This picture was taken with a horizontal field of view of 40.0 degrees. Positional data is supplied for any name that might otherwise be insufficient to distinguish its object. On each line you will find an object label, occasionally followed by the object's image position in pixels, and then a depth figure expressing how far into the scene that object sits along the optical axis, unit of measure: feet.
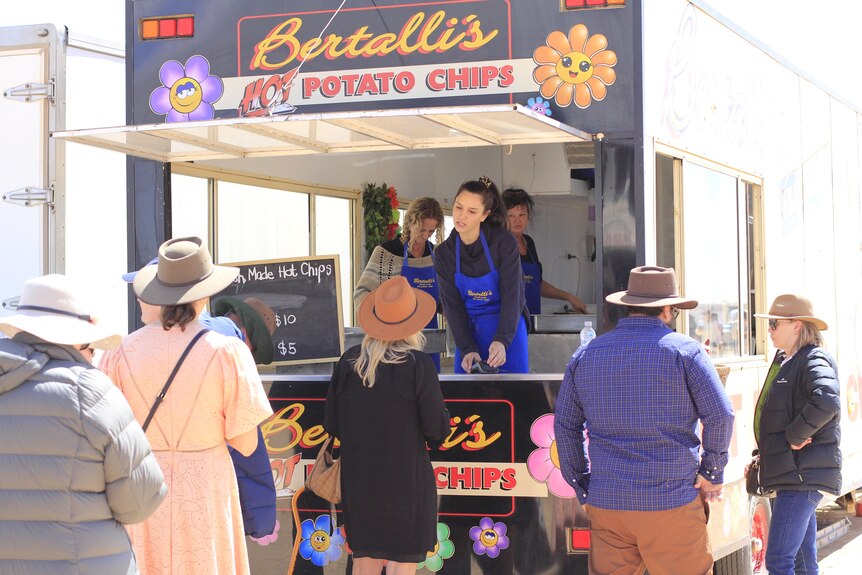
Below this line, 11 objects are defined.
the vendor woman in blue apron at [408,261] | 22.57
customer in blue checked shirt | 14.17
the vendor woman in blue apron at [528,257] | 24.08
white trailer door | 19.40
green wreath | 26.81
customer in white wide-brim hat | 10.18
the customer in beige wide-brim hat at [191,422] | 12.85
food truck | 17.11
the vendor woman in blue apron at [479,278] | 18.40
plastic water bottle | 17.96
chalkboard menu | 20.79
